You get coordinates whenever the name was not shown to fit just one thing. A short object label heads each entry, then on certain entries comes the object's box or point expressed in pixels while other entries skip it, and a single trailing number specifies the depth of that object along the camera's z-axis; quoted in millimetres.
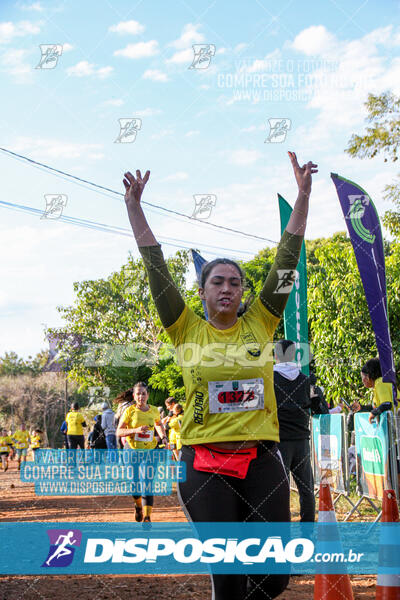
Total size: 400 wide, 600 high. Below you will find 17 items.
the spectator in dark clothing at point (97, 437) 14891
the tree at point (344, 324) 13258
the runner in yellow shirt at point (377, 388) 6242
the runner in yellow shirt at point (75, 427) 15242
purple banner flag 6984
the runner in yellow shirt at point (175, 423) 12328
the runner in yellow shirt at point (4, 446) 21752
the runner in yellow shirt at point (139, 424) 7691
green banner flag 8258
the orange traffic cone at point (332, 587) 3559
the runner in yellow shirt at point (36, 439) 17172
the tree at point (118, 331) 31094
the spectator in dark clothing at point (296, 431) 5383
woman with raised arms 2506
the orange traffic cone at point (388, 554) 3371
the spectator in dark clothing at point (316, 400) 5801
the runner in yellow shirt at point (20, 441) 20281
